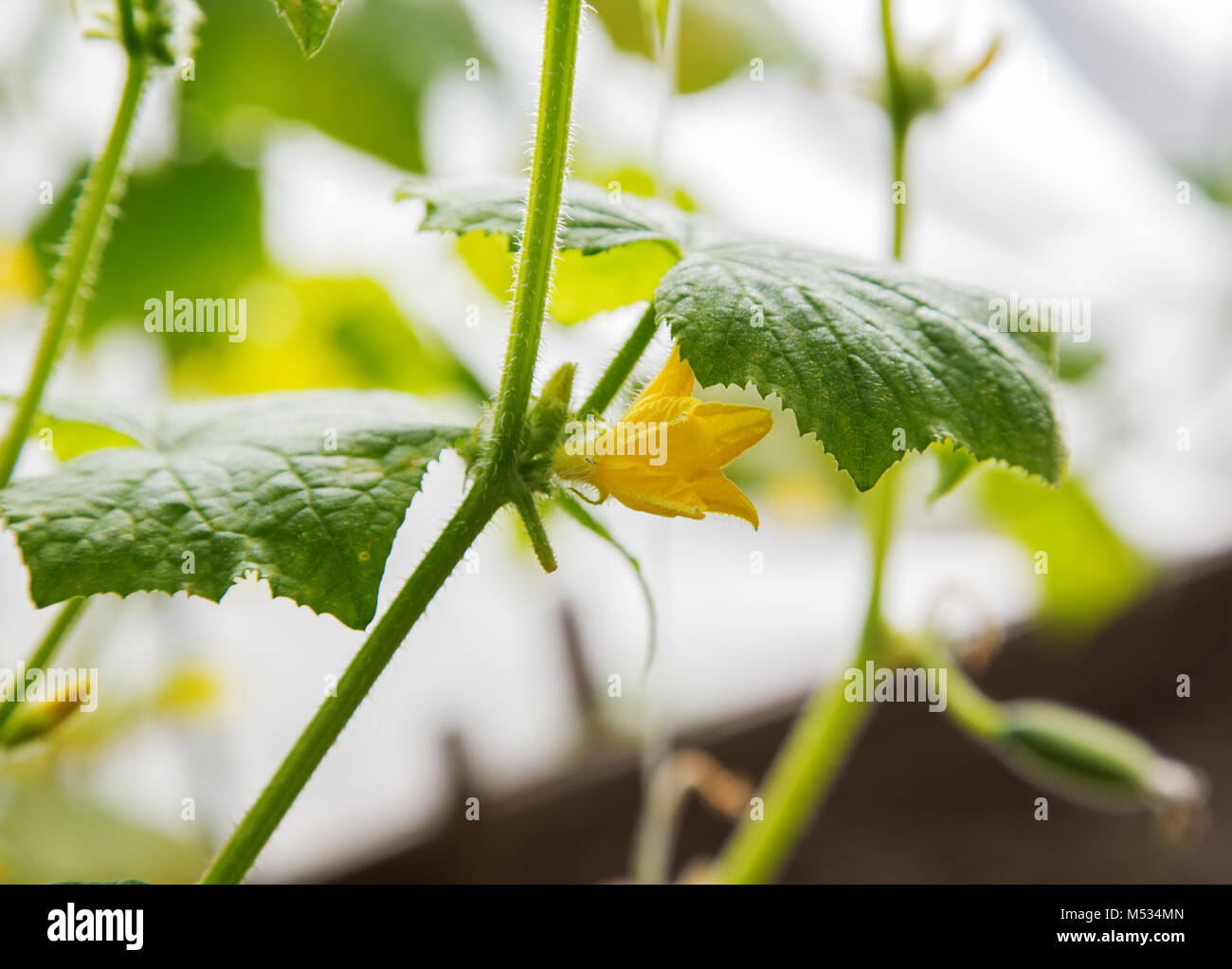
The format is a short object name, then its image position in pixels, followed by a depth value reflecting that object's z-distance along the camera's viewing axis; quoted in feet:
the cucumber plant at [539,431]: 1.79
